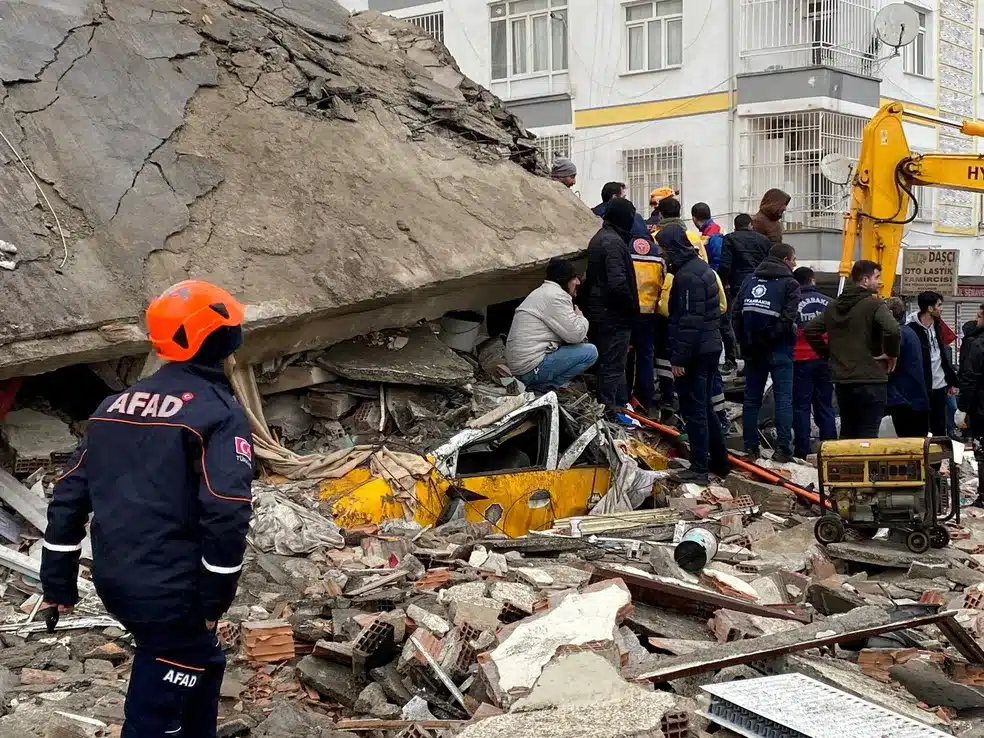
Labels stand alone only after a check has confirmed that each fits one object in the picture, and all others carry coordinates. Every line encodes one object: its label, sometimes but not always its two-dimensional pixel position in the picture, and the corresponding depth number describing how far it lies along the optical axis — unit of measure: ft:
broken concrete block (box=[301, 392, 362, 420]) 27.50
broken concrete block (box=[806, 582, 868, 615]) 20.42
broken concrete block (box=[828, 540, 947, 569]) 24.04
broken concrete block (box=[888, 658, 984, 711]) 16.02
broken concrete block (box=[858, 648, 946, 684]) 17.88
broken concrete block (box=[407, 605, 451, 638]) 17.17
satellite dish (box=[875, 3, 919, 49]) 66.18
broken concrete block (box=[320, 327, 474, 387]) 27.78
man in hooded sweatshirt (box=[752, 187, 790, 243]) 35.04
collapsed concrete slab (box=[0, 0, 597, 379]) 23.66
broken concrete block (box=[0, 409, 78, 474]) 23.59
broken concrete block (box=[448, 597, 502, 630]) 17.47
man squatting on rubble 29.76
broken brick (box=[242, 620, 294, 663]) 17.48
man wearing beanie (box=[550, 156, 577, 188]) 35.76
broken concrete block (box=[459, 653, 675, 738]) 13.83
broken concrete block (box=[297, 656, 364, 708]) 16.49
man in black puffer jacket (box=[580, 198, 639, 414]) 30.89
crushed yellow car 24.94
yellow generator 24.48
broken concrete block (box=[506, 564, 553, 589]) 20.18
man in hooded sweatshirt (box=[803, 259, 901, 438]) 28.30
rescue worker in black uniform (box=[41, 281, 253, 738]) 12.09
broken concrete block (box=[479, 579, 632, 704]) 15.43
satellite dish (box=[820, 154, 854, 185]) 43.31
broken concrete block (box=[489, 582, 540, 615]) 18.40
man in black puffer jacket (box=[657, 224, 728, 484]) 28.84
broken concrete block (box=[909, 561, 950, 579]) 23.40
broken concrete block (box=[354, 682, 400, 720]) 15.69
